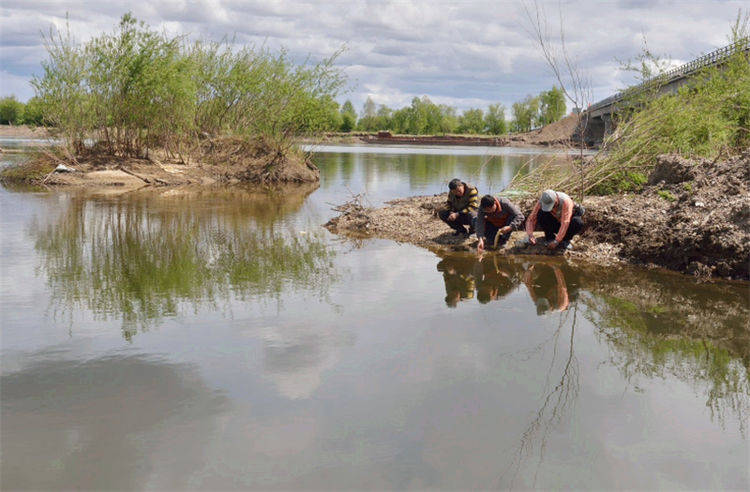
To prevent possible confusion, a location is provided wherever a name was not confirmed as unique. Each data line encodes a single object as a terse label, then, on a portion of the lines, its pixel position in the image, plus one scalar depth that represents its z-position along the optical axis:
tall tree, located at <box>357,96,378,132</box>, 125.56
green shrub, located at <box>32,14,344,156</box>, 21.59
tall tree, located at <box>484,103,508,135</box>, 116.56
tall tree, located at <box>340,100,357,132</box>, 114.44
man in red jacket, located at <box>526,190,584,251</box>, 10.09
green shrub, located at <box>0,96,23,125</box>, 103.69
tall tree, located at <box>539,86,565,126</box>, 71.70
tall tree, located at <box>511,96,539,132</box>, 81.14
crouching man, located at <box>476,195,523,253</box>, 10.54
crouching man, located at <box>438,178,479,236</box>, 11.46
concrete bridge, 16.34
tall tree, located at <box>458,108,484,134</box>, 118.44
